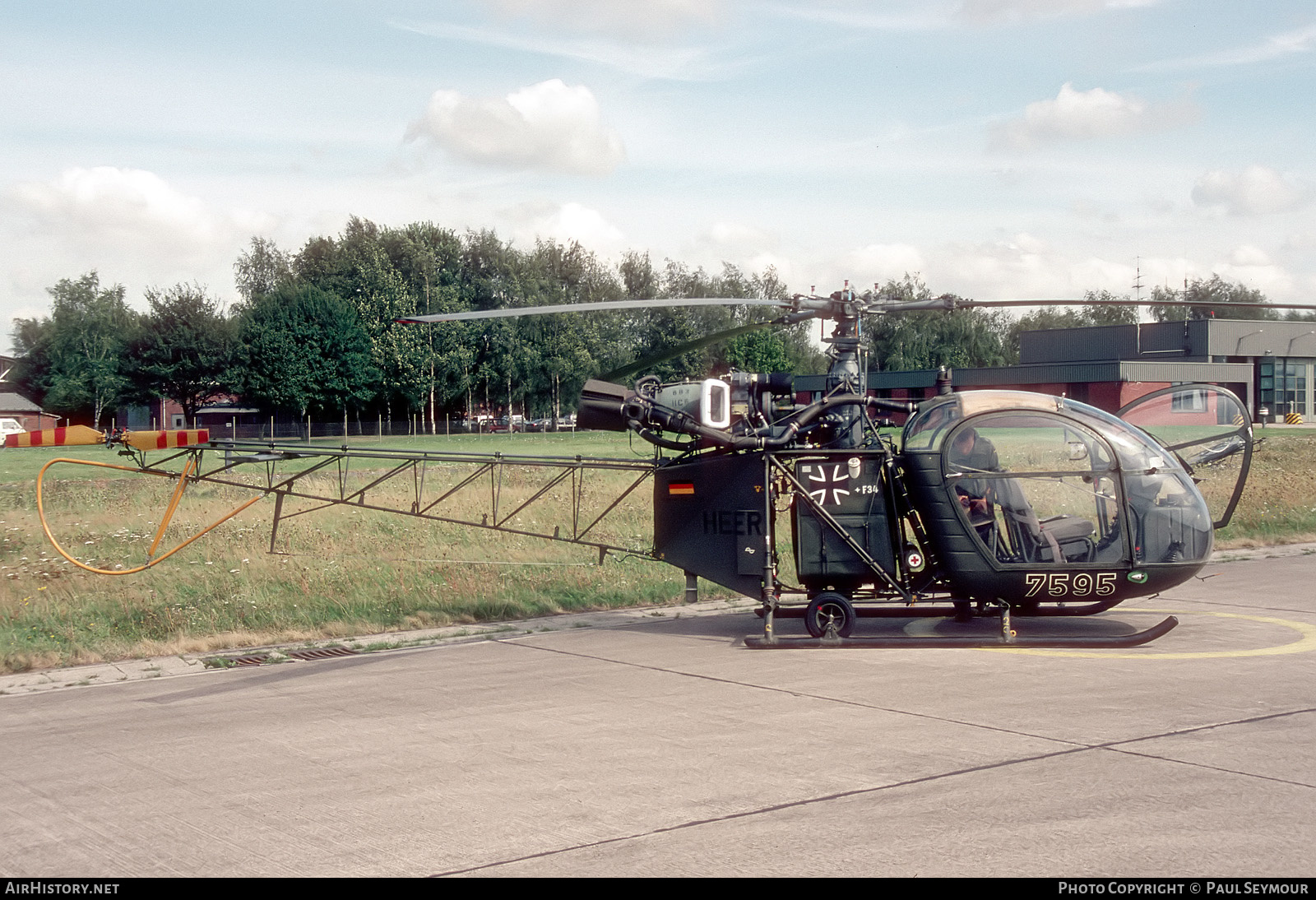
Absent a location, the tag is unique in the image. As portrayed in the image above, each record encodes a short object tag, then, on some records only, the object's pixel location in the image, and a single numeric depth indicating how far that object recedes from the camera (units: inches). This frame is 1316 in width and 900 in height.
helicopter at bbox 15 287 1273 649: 407.5
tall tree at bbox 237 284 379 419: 2977.4
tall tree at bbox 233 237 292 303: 4057.6
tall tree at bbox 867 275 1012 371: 3636.8
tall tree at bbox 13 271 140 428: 3307.1
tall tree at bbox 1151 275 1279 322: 4082.2
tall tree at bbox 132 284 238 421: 3061.0
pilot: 411.8
